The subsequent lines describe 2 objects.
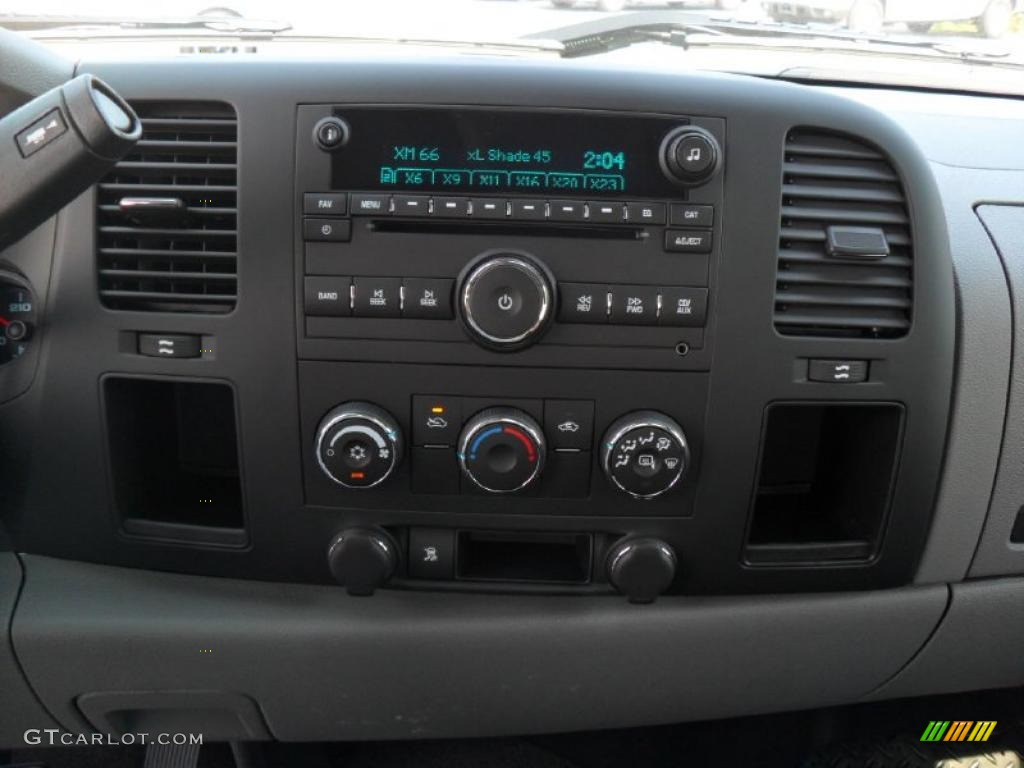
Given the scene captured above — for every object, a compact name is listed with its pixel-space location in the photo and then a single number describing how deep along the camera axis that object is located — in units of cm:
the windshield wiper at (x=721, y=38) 54
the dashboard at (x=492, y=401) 37
